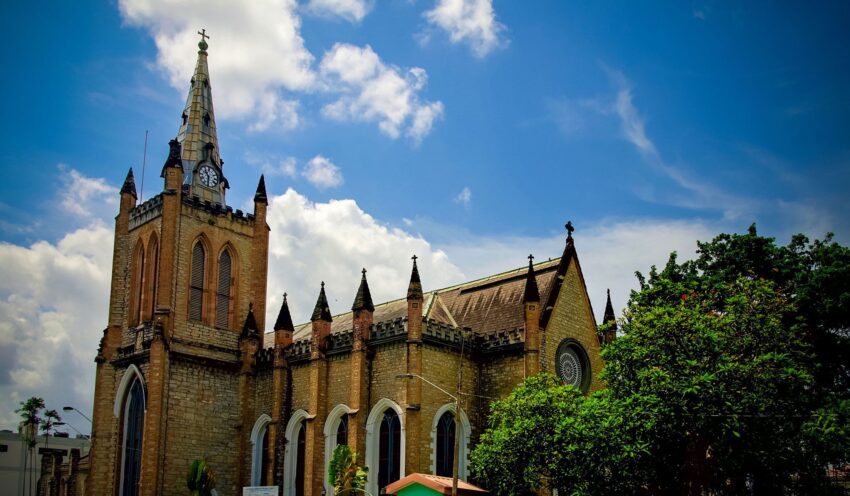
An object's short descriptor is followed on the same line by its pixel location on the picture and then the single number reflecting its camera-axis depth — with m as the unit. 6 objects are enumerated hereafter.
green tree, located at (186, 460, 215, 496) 39.41
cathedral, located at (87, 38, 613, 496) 37.97
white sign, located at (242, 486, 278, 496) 37.69
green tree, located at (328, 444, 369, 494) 34.62
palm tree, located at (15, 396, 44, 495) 81.31
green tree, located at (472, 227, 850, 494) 29.25
